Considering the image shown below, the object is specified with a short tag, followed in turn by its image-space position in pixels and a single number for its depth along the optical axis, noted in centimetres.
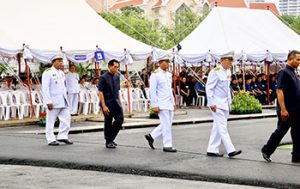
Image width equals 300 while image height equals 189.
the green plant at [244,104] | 2720
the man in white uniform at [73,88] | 2391
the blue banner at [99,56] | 2452
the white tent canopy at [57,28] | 2412
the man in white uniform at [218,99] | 1215
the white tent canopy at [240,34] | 3294
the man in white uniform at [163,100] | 1307
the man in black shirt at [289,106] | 1122
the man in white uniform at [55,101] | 1406
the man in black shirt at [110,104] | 1366
